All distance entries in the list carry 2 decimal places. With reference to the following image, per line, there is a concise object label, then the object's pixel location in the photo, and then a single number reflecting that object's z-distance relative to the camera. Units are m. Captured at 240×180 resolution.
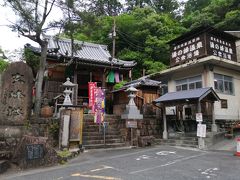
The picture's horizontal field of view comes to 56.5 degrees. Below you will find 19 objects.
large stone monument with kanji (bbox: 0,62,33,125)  11.05
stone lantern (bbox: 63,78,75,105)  13.16
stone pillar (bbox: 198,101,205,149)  12.95
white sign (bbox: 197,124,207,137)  12.85
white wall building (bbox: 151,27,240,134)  18.40
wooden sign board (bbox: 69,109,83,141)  12.28
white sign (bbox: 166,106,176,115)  20.72
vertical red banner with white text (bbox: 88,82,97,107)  14.81
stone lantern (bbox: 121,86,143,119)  14.84
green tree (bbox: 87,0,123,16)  16.17
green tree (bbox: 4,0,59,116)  14.03
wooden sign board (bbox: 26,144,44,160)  9.43
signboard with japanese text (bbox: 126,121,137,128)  14.34
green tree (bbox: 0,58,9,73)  27.43
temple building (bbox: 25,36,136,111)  19.62
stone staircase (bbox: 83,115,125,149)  13.27
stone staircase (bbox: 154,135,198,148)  13.75
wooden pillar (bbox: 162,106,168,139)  15.59
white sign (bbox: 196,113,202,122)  13.19
